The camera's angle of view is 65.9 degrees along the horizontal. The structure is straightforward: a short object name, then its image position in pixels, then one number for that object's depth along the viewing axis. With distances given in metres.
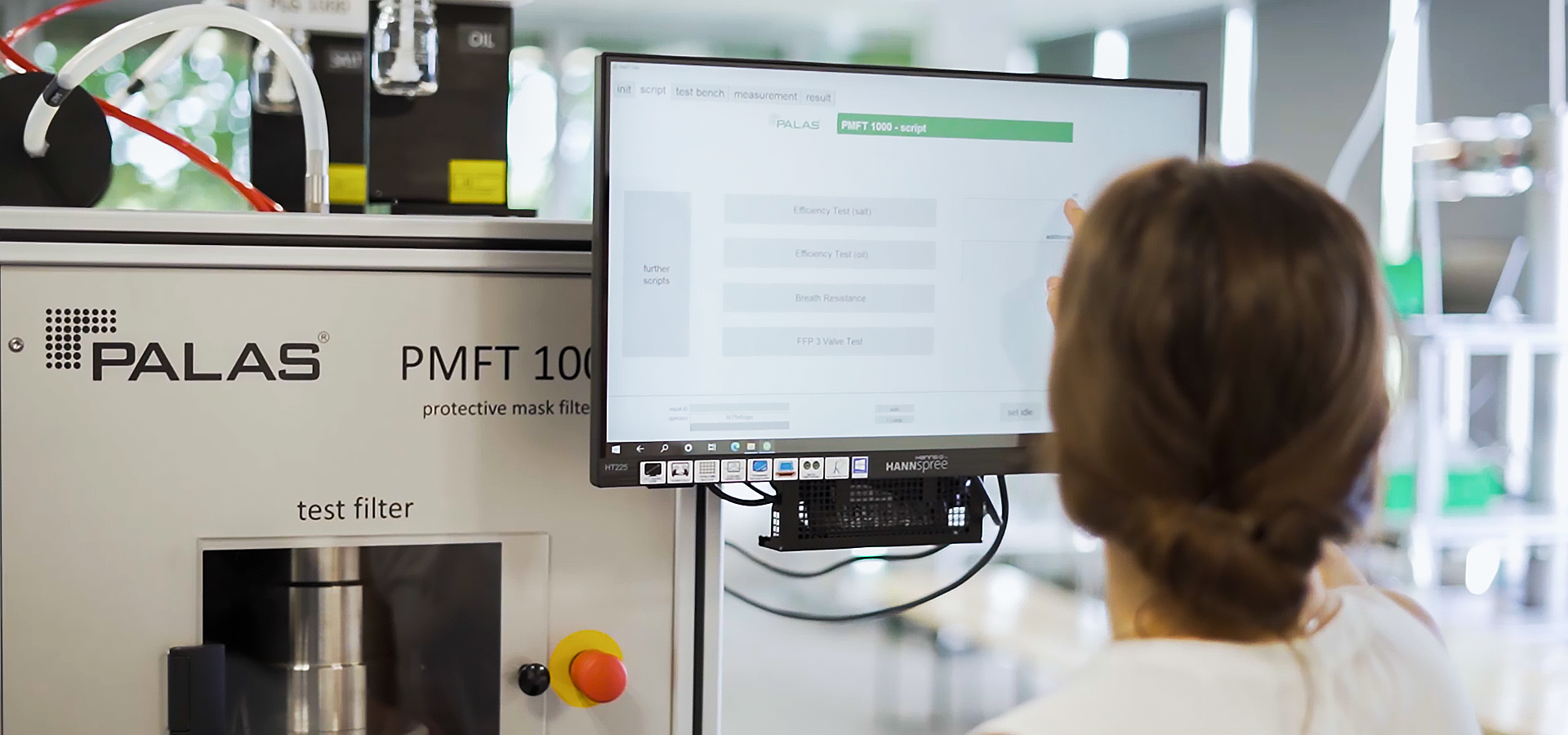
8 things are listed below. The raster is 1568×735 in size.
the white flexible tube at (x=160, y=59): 1.21
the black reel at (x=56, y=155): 1.11
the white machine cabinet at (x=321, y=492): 1.05
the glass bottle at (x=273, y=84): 1.24
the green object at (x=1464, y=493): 3.68
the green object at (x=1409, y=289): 3.75
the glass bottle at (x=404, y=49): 1.17
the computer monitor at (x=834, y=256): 1.04
